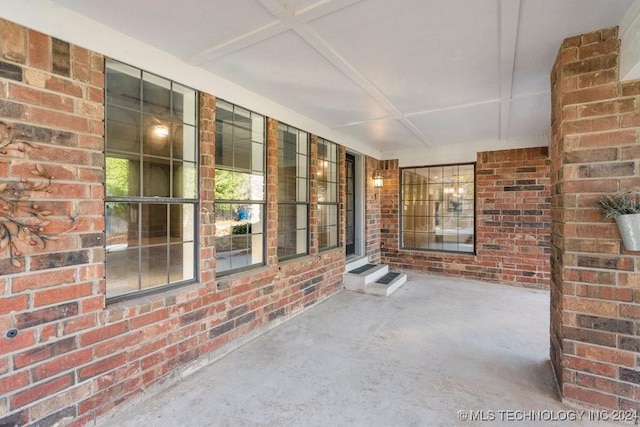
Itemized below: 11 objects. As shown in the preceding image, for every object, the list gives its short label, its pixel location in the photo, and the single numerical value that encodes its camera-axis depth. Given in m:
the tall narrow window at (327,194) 4.89
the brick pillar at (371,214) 6.24
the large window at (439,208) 6.14
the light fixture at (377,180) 6.40
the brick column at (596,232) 2.01
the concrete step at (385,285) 4.85
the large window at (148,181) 2.28
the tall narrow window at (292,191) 4.01
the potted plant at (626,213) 1.89
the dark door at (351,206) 6.14
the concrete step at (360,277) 5.05
